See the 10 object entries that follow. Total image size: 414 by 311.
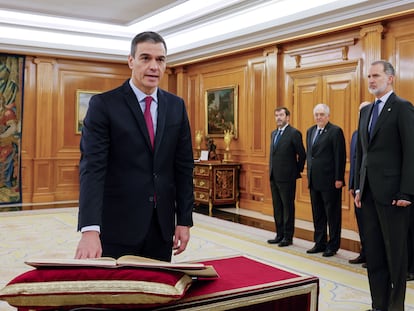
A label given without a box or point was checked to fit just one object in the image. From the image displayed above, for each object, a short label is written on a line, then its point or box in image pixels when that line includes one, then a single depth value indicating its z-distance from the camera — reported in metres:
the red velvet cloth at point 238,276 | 1.55
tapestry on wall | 9.41
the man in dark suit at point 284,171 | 5.74
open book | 1.38
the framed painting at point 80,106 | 10.16
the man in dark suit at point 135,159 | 1.90
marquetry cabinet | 8.63
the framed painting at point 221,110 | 9.28
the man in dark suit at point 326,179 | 5.26
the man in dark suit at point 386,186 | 3.12
